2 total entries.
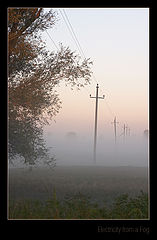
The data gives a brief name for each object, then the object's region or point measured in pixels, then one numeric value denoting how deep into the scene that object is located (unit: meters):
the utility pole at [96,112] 50.75
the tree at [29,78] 16.61
